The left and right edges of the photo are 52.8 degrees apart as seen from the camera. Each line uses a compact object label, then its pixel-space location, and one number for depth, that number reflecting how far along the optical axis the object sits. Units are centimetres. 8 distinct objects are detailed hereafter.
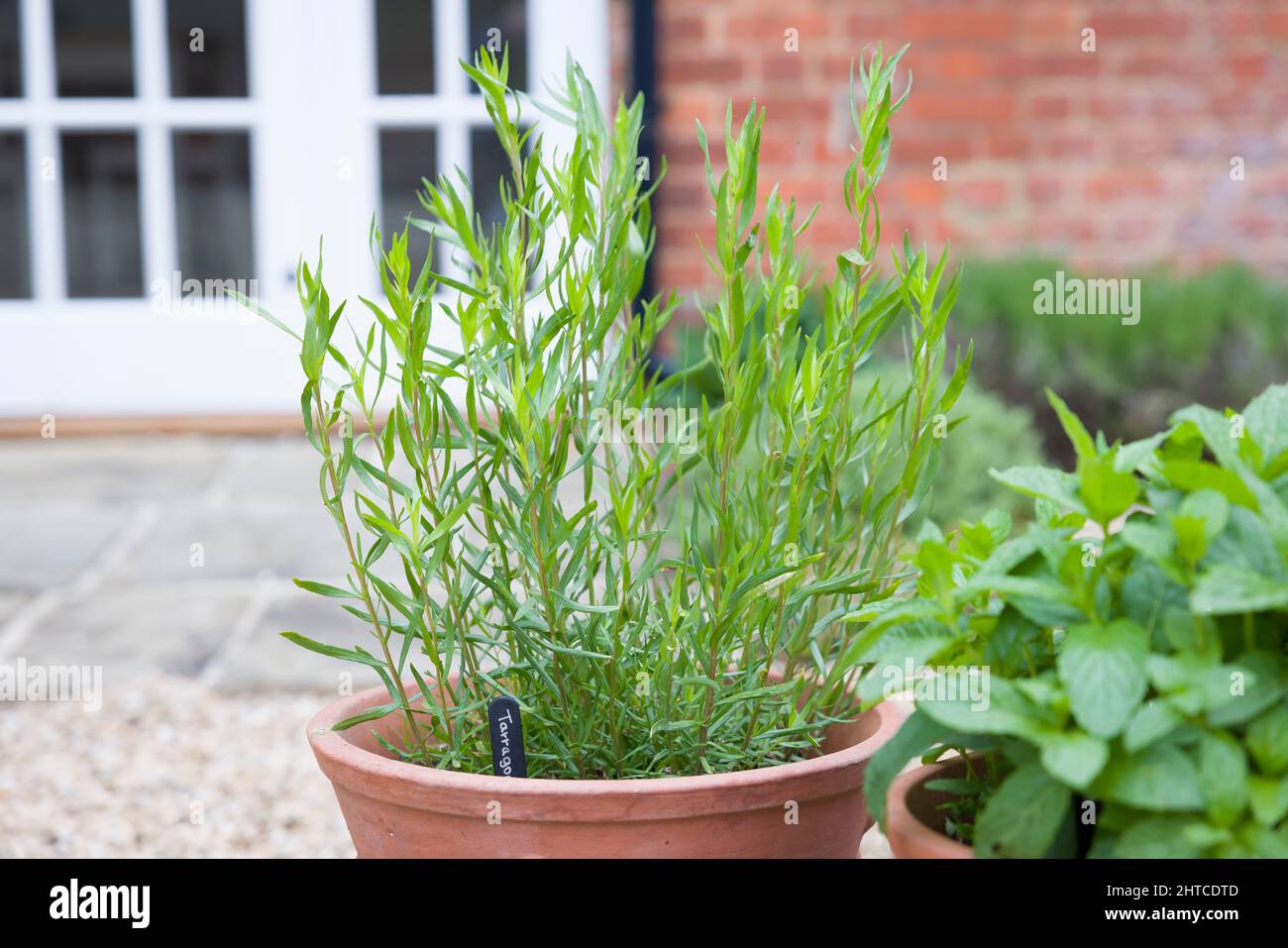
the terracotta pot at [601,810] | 95
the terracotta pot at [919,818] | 85
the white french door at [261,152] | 501
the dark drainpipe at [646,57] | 464
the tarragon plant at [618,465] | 99
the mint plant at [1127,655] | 75
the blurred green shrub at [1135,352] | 408
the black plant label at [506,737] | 101
